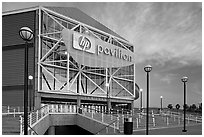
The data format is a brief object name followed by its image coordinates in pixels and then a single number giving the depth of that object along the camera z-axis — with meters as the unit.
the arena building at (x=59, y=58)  43.47
